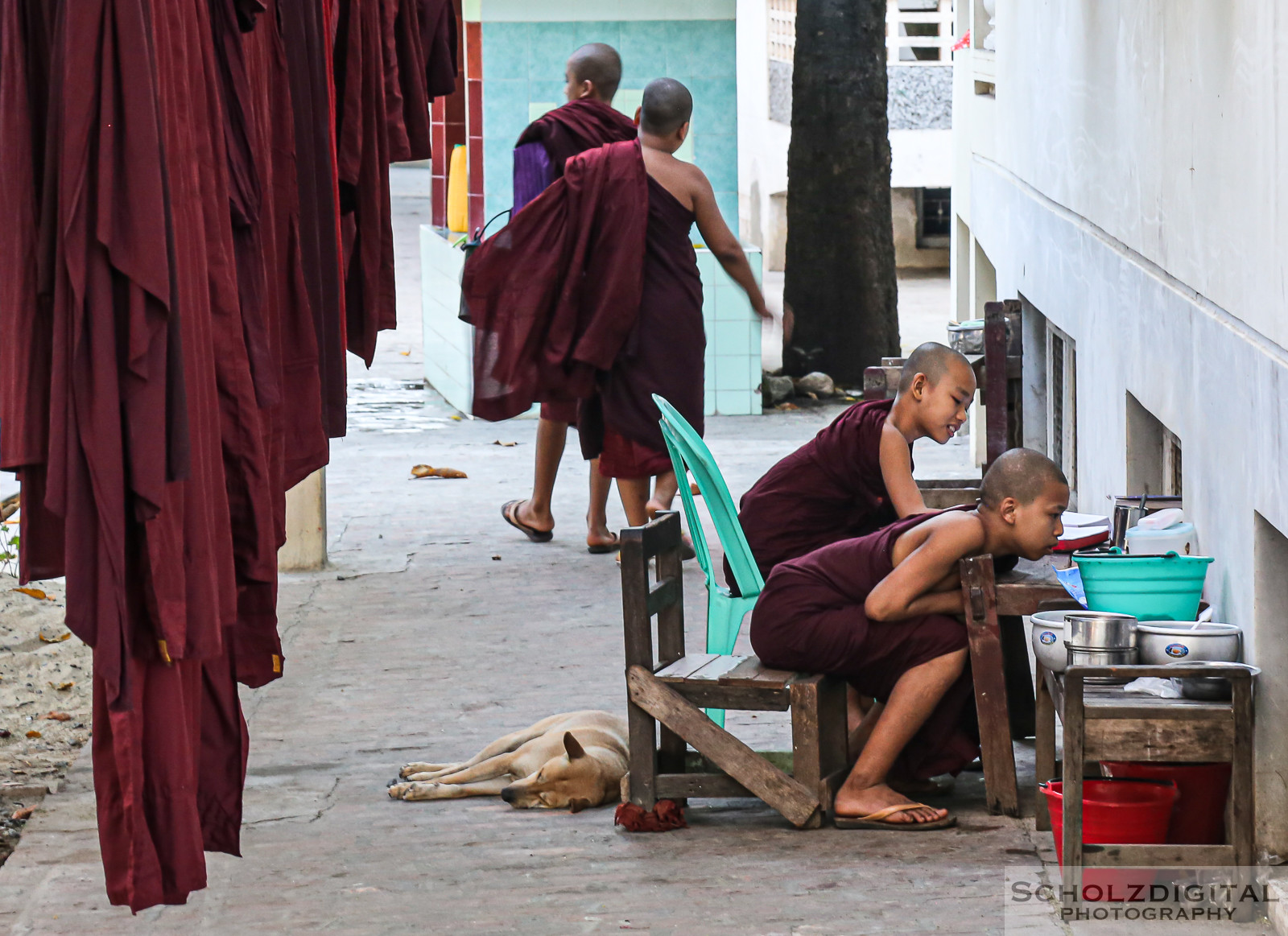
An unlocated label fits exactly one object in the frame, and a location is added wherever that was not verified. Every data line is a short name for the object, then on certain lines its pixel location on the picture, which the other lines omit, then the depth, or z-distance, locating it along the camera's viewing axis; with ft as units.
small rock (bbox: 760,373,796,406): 77.97
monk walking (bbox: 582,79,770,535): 46.14
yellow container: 81.92
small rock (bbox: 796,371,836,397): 79.61
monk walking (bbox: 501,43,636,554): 51.44
